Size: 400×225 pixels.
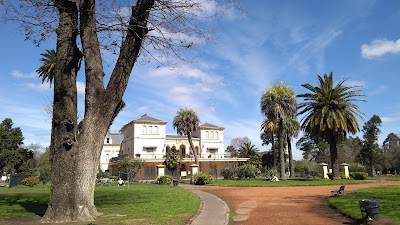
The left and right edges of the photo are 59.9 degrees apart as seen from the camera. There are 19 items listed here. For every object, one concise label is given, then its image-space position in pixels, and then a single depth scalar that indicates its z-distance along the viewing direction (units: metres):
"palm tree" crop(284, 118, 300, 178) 45.59
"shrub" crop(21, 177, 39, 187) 33.62
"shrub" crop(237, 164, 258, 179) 44.34
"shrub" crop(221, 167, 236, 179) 45.84
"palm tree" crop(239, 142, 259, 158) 70.50
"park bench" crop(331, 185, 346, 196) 18.45
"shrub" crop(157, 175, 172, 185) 36.07
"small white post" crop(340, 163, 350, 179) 40.21
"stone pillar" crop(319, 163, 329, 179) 41.23
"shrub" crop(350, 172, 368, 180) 37.69
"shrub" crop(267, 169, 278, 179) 39.43
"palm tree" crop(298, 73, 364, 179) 35.19
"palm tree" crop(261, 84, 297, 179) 39.47
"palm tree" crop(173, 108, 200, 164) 54.16
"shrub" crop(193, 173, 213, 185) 33.97
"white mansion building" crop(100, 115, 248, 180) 58.31
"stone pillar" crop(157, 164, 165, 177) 40.06
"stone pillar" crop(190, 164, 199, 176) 40.28
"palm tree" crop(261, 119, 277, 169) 53.09
